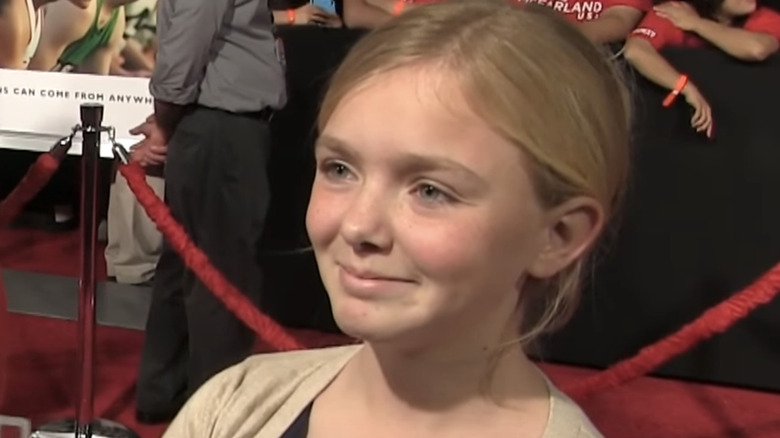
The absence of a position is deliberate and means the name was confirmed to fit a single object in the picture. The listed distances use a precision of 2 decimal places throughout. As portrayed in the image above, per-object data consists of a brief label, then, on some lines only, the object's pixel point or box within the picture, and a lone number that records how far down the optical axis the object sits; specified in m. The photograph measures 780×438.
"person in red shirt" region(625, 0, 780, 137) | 3.05
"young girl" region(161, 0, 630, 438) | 0.98
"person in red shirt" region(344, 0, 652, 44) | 3.22
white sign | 3.29
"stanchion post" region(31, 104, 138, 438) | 2.50
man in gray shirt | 2.57
